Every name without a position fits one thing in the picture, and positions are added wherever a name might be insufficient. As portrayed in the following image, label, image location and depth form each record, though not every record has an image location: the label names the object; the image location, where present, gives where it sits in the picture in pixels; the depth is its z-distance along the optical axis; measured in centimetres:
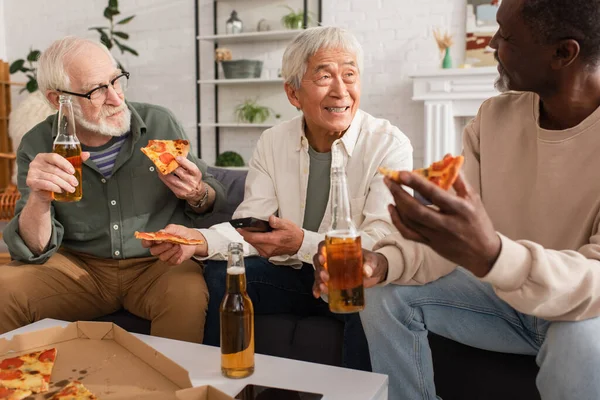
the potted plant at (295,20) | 542
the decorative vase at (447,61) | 489
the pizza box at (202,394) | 112
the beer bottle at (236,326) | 131
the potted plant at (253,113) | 574
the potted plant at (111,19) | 549
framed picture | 492
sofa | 161
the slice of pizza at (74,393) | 121
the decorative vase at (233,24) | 565
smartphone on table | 123
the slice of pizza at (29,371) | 127
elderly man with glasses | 203
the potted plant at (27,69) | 546
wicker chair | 421
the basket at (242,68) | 557
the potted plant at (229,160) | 565
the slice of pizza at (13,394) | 122
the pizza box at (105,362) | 126
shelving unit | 557
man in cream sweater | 124
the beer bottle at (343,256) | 130
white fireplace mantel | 480
